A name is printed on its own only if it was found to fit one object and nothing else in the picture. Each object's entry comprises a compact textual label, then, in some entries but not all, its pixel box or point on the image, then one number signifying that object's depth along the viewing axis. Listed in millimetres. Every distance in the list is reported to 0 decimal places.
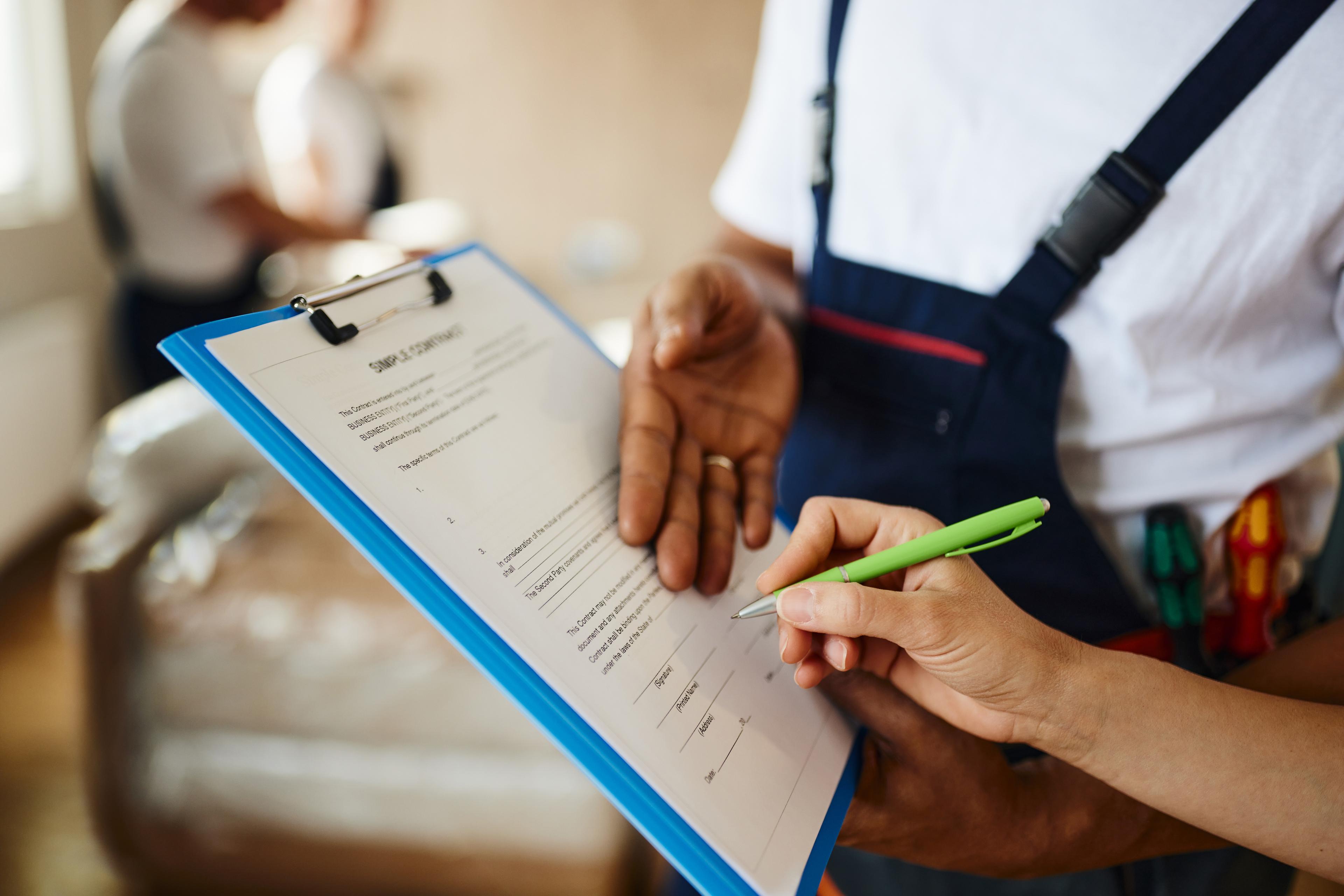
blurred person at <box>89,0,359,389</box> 1745
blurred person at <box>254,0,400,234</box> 2482
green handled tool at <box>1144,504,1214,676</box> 623
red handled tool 614
